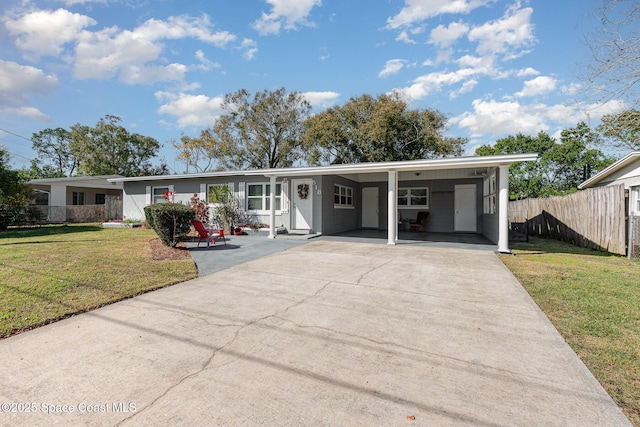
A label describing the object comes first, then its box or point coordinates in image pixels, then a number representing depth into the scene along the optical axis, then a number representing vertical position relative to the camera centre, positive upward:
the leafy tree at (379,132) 21.69 +5.88
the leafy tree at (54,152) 41.12 +7.88
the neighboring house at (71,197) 19.19 +0.88
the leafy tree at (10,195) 13.29 +0.67
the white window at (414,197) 14.57 +0.76
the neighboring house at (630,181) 7.47 +1.41
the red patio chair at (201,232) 8.90 -0.64
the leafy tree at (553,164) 26.30 +4.51
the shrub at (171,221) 8.29 -0.30
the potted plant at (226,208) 13.29 +0.12
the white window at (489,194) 10.45 +0.75
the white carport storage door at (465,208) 13.78 +0.23
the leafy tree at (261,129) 26.54 +7.30
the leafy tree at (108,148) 31.06 +6.54
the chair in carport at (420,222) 14.05 -0.44
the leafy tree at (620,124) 7.45 +2.37
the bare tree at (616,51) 6.86 +3.81
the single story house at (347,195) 10.94 +0.76
